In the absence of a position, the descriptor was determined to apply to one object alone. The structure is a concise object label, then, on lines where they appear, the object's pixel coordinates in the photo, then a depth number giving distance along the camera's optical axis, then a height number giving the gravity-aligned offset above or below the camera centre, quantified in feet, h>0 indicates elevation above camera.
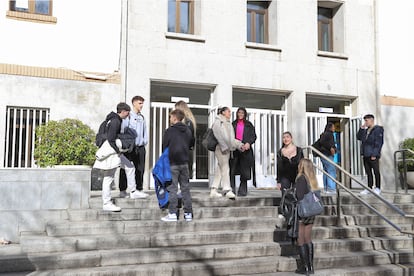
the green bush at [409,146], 42.81 +2.30
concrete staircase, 19.49 -3.83
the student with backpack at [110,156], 23.49 +0.64
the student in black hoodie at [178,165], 23.43 +0.17
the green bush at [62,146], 29.50 +1.50
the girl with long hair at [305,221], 20.15 -2.41
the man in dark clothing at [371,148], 33.04 +1.55
